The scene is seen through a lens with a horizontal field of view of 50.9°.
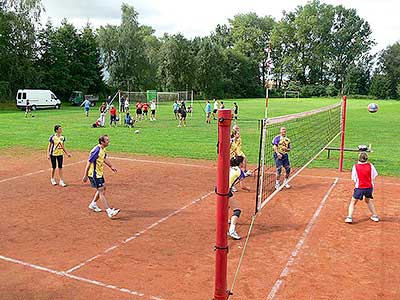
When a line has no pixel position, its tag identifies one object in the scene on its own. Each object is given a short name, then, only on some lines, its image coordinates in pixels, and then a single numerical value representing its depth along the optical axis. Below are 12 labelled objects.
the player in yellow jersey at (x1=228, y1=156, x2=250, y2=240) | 8.05
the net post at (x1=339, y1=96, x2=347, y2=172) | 14.10
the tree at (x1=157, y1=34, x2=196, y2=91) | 75.25
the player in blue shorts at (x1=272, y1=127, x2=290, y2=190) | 11.66
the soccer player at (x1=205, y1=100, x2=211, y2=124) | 33.56
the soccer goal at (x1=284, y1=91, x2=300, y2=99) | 93.62
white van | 46.41
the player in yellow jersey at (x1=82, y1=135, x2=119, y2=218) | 9.35
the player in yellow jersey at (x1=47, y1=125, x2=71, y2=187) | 12.16
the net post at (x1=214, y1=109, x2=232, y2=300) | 4.03
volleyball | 16.72
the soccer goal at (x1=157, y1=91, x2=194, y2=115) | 50.58
